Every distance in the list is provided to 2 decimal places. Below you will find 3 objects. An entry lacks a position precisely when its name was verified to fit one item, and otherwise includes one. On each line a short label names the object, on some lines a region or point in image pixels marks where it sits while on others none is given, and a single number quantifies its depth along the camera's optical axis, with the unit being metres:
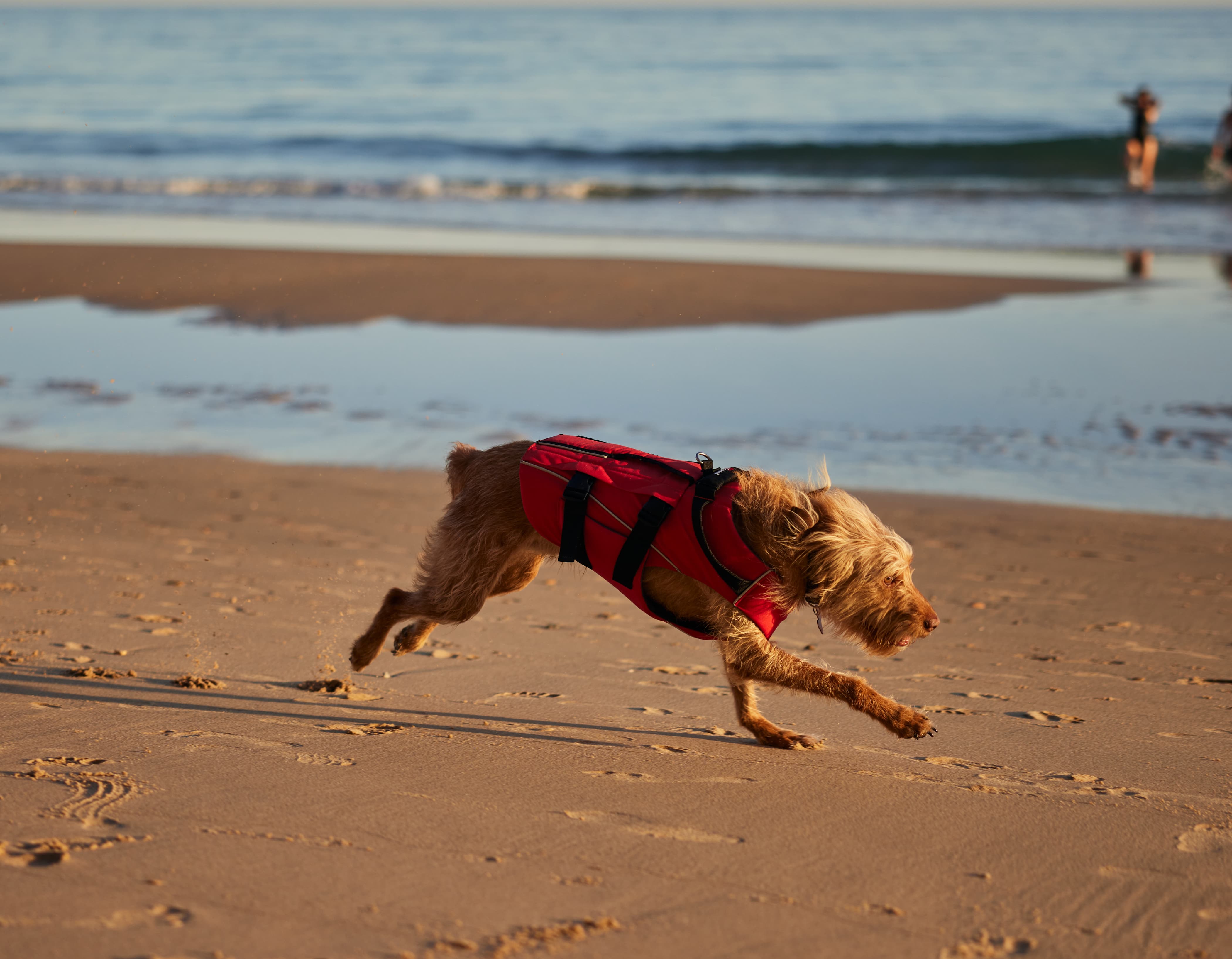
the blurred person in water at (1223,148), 18.86
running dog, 3.66
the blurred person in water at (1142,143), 21.66
